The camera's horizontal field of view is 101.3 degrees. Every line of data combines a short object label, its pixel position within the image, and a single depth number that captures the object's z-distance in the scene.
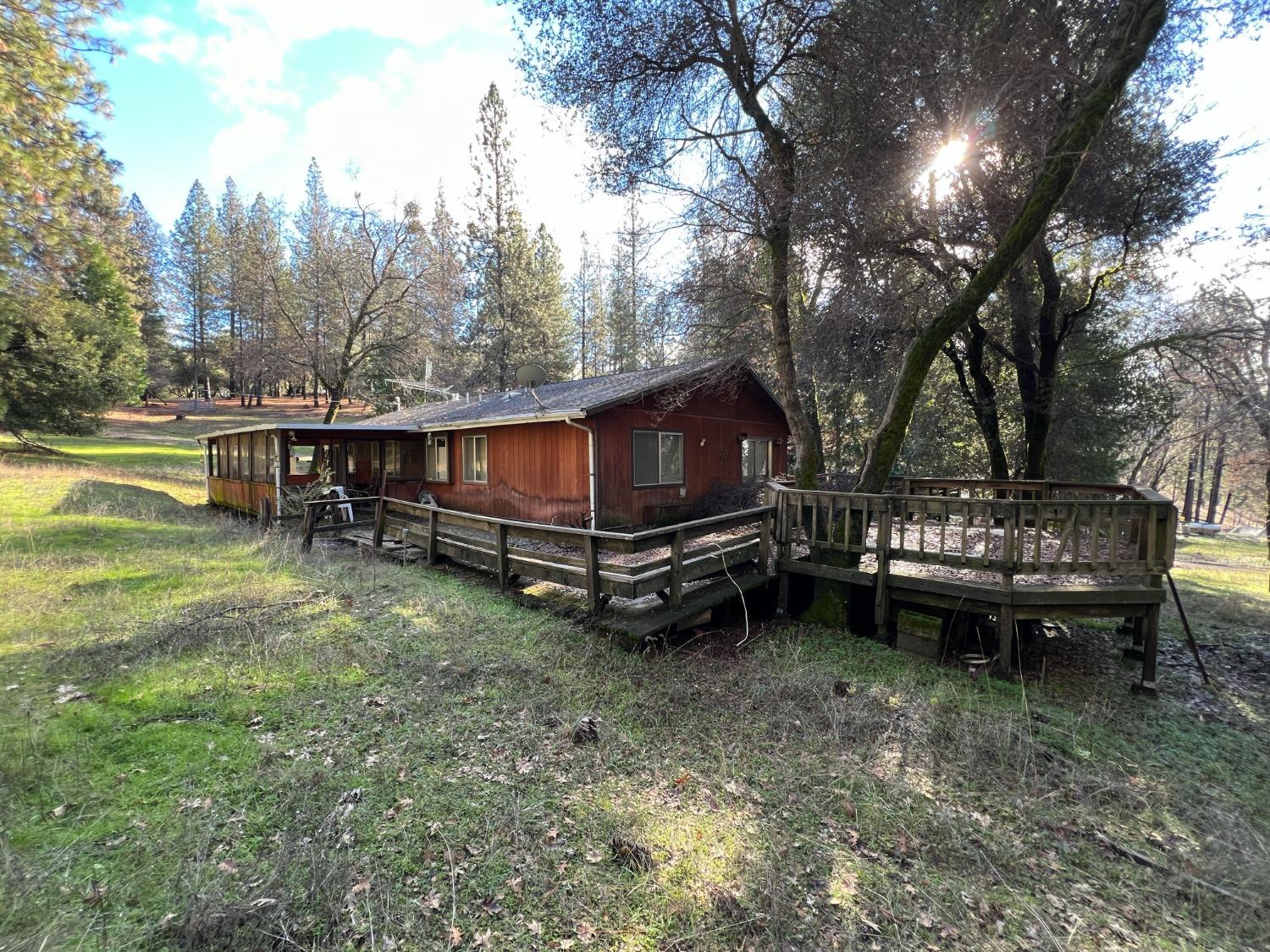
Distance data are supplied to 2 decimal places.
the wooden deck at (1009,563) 5.21
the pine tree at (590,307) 32.62
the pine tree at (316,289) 24.36
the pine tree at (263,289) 24.78
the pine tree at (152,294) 36.16
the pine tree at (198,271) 38.03
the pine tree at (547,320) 27.69
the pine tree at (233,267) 29.14
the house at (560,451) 10.86
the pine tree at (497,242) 26.56
